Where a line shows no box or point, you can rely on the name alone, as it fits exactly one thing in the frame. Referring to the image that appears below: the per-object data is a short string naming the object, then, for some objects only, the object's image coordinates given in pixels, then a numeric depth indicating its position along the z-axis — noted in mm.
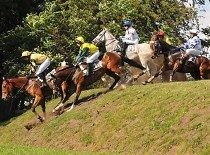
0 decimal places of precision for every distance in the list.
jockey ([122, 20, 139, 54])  23797
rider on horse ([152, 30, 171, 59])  22938
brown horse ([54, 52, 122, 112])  23734
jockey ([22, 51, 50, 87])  23812
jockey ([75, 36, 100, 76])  23391
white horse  24094
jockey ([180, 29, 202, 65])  22516
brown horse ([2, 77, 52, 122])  23922
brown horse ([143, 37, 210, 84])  22969
